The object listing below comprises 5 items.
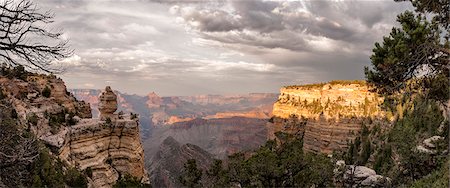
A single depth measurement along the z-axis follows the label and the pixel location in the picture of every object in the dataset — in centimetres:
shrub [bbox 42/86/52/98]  5047
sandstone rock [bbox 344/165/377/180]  4247
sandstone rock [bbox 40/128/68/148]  3916
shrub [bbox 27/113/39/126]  4019
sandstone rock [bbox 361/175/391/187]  3874
